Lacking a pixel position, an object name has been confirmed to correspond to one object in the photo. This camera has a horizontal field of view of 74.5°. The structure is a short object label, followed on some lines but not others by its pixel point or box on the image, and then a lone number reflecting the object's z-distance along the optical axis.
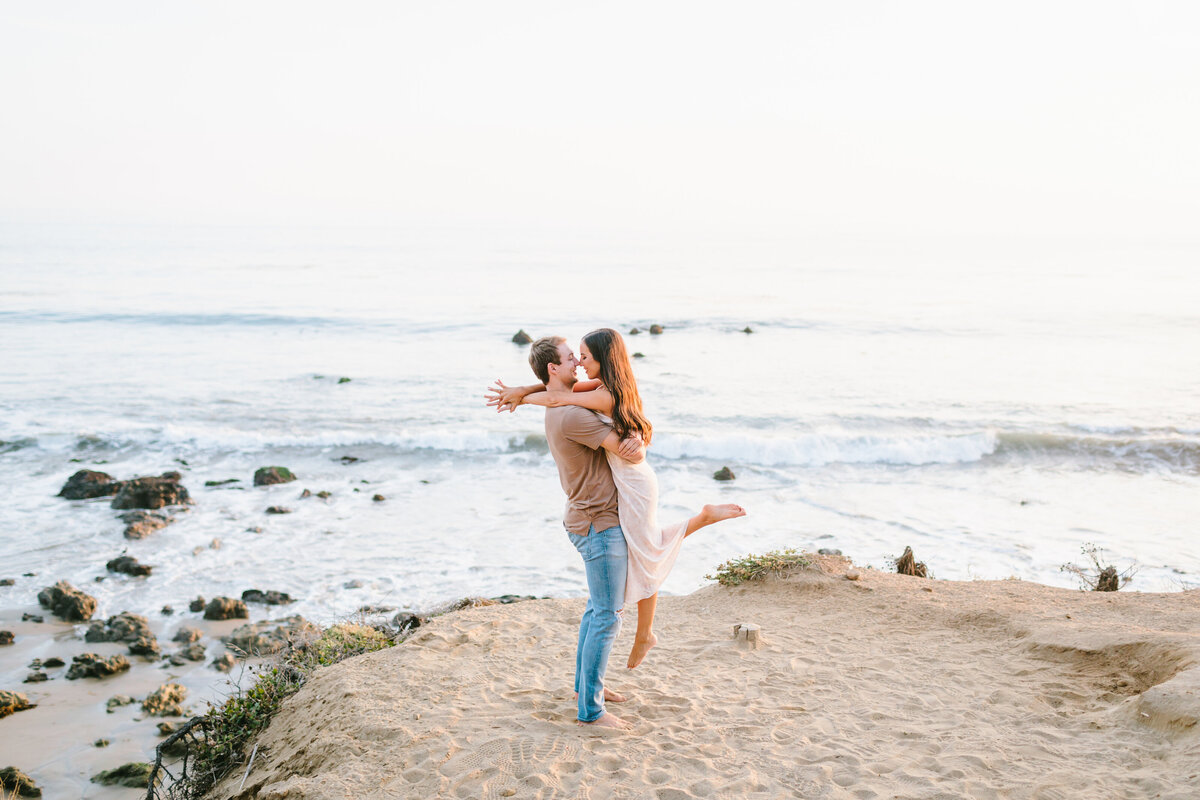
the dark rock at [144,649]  7.60
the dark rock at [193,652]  7.61
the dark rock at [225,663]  7.43
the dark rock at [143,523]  10.77
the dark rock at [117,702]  6.62
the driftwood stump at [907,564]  8.52
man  4.05
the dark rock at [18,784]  5.37
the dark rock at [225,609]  8.44
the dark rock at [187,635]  7.95
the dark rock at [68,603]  8.33
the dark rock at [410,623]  6.84
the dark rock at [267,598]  8.95
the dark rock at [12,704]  6.43
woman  4.05
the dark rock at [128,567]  9.58
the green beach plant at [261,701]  5.22
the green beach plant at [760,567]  7.84
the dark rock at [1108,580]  8.11
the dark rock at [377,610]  8.52
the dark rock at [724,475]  13.86
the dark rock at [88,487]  12.34
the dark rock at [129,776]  5.61
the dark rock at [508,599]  8.12
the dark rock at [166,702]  6.59
